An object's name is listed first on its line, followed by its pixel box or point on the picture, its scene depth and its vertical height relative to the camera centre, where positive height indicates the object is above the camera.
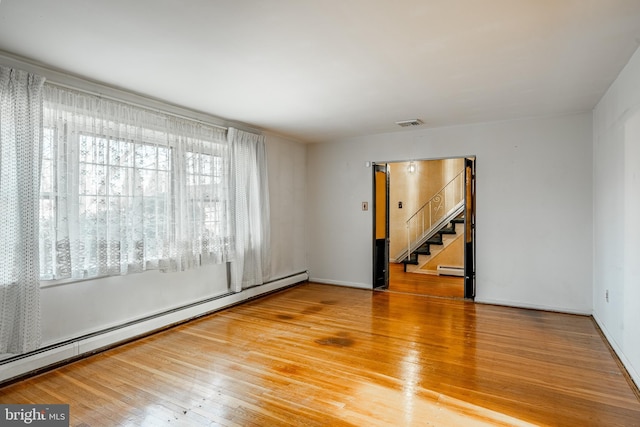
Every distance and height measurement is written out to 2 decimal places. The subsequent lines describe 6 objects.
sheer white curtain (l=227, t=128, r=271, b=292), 5.01 +0.08
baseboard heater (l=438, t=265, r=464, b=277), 7.29 -1.22
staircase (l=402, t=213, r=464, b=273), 7.73 -0.71
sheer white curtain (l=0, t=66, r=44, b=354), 2.74 +0.05
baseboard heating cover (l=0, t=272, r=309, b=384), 2.87 -1.25
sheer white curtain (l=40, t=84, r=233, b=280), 3.10 +0.26
